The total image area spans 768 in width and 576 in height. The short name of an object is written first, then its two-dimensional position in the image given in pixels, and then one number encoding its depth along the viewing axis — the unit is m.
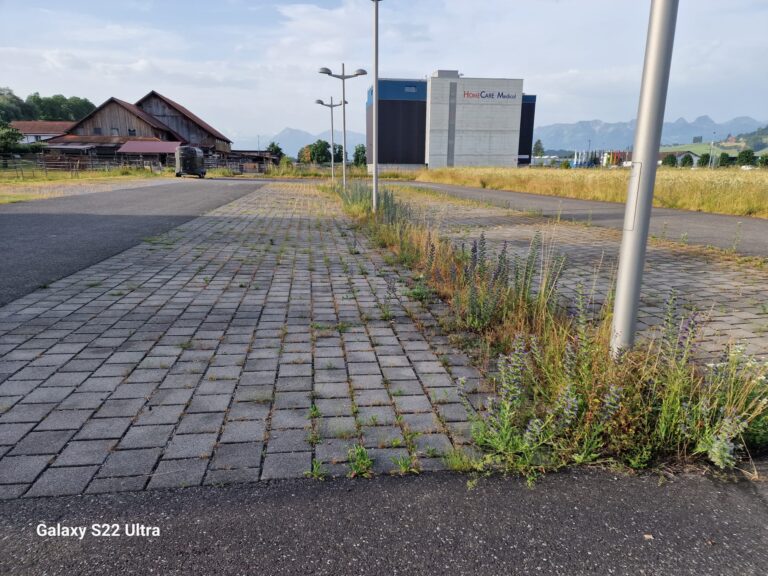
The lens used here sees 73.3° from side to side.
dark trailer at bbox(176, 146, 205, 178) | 42.19
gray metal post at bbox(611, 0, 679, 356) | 2.83
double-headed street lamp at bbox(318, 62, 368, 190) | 23.83
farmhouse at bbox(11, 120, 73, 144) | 78.31
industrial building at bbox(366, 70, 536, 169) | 82.12
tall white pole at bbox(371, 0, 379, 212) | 13.65
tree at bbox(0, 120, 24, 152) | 52.56
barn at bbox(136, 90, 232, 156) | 67.69
